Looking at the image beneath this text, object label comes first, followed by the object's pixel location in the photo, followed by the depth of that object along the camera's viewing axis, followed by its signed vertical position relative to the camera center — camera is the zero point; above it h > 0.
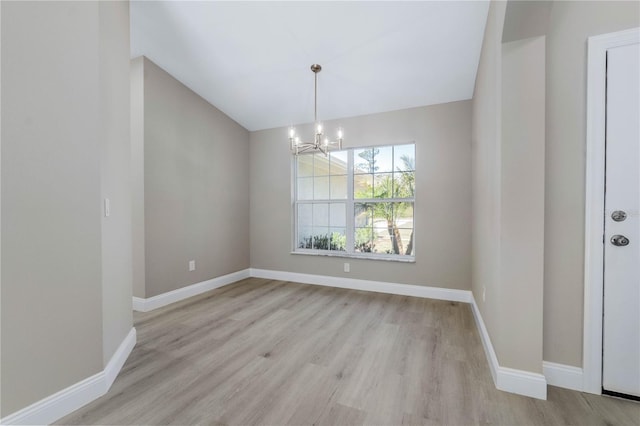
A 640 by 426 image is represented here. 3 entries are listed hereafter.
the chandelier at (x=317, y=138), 2.71 +0.72
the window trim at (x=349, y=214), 3.68 -0.09
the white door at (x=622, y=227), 1.55 -0.11
